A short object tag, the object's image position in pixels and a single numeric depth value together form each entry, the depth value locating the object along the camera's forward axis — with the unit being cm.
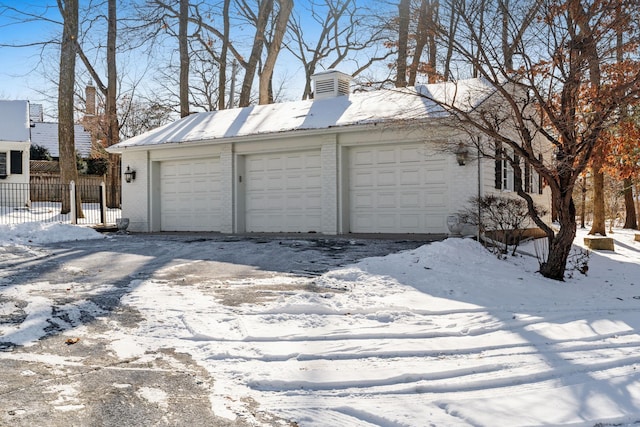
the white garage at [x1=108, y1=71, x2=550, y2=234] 1156
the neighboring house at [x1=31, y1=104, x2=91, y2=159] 2856
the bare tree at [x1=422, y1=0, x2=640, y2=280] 740
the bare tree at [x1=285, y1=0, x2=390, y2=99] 2496
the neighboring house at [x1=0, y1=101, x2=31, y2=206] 2200
